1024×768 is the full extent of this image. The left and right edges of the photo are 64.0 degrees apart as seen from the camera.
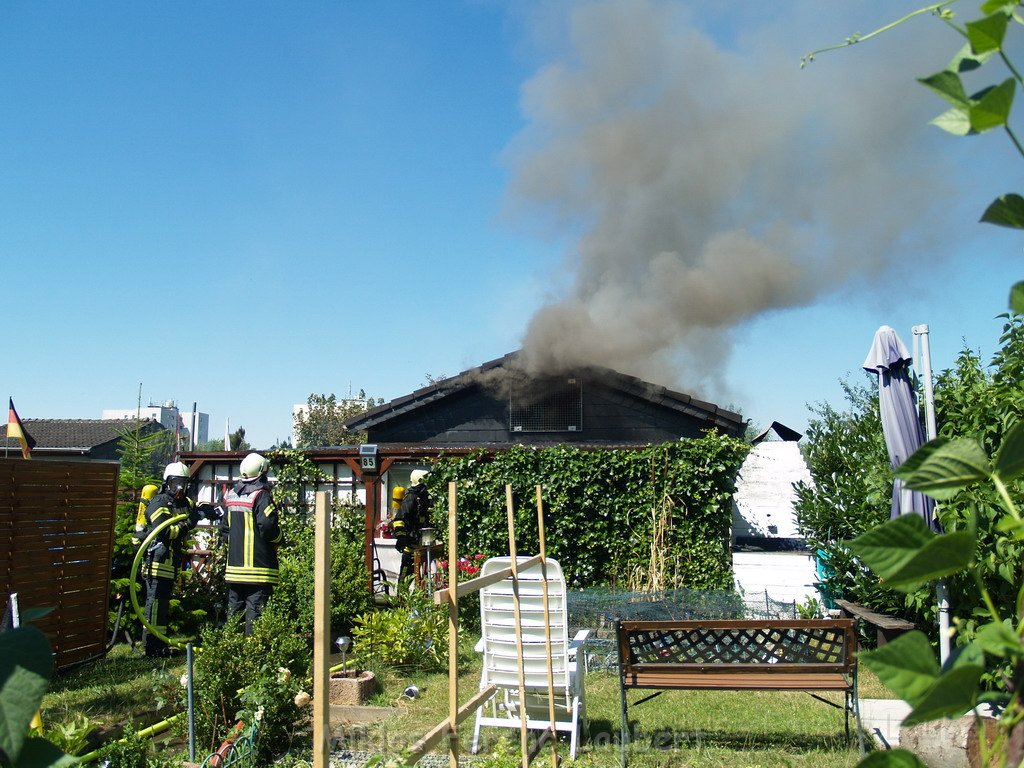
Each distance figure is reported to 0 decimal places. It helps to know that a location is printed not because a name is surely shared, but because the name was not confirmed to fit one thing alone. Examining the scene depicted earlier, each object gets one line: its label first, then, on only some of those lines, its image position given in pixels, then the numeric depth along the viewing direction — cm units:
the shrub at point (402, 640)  783
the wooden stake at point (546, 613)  460
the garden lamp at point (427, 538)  1100
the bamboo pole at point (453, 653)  297
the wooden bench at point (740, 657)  549
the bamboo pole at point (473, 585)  299
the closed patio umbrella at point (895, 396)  677
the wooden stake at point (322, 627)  189
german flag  591
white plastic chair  590
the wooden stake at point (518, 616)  386
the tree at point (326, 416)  4272
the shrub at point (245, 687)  531
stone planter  666
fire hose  821
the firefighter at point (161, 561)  871
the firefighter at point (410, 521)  1112
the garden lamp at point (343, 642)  646
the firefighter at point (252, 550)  799
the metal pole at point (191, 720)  482
